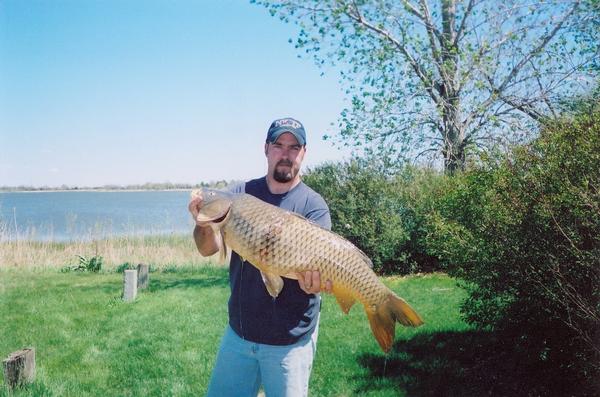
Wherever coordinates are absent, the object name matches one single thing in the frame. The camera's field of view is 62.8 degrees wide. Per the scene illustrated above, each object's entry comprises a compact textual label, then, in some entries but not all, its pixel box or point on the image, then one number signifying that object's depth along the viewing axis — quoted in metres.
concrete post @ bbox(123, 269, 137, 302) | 9.57
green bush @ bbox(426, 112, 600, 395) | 3.89
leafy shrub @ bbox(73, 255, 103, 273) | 14.46
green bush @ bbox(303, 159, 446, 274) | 13.29
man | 2.77
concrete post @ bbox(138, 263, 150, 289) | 10.64
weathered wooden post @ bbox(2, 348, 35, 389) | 4.82
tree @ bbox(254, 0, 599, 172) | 14.34
